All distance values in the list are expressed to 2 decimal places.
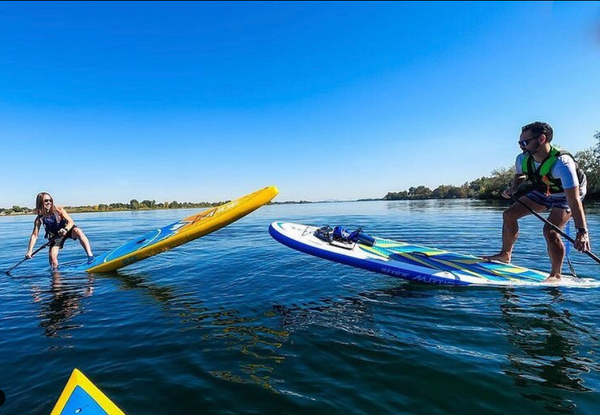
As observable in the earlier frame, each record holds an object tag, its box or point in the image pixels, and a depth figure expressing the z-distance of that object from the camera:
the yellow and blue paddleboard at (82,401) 2.29
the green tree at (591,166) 43.19
